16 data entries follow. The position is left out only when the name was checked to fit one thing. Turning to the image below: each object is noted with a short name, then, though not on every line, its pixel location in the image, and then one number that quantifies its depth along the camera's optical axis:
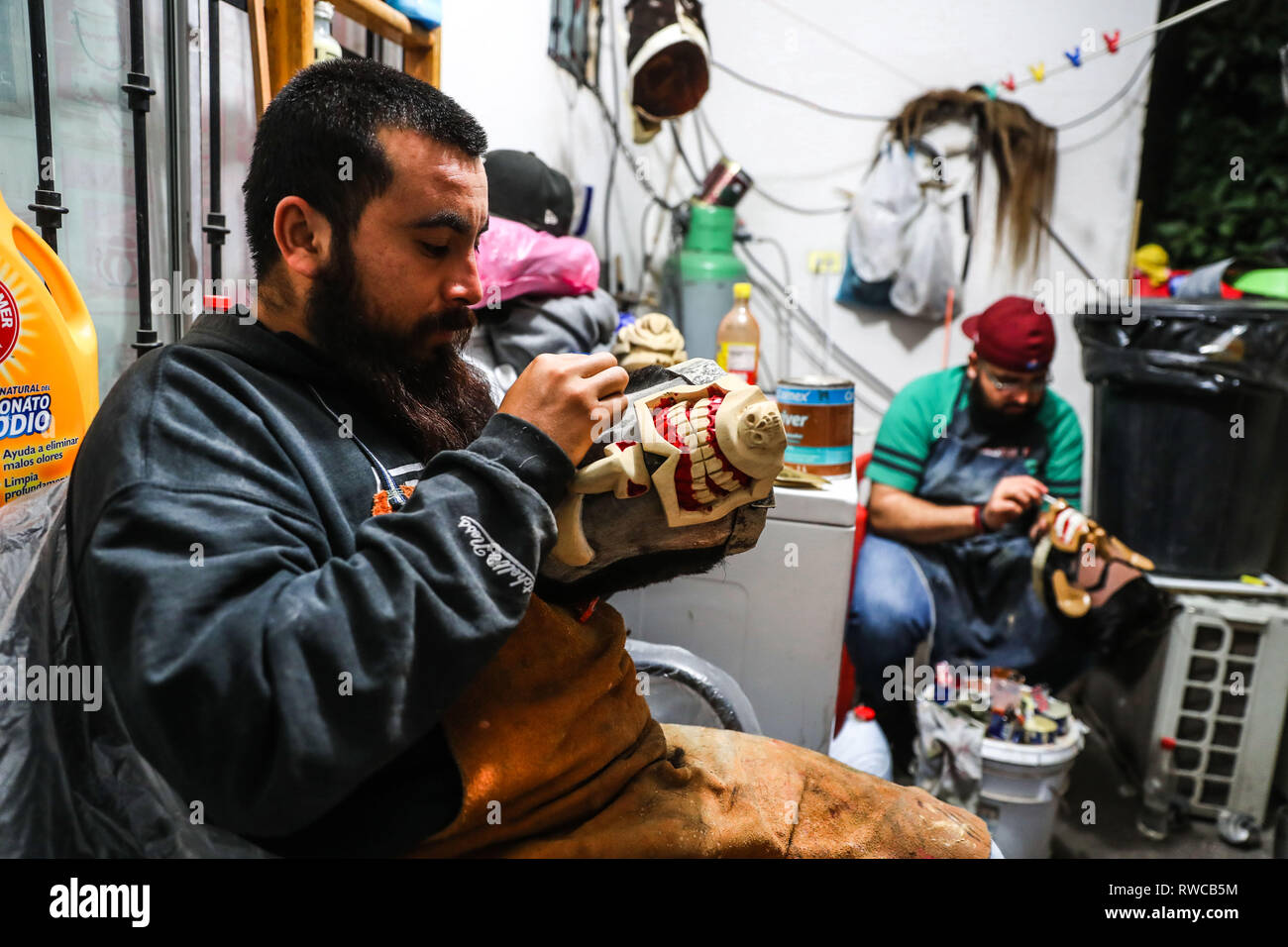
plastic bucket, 1.70
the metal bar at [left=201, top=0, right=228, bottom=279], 1.18
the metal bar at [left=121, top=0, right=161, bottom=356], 1.06
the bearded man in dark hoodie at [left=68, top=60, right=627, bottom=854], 0.64
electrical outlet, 3.25
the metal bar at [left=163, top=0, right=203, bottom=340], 1.20
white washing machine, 1.61
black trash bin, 2.01
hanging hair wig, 3.03
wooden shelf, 1.25
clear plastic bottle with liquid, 2.05
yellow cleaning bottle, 0.88
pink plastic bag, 1.69
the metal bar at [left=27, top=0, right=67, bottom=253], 0.94
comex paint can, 1.74
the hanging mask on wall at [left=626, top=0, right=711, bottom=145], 2.24
